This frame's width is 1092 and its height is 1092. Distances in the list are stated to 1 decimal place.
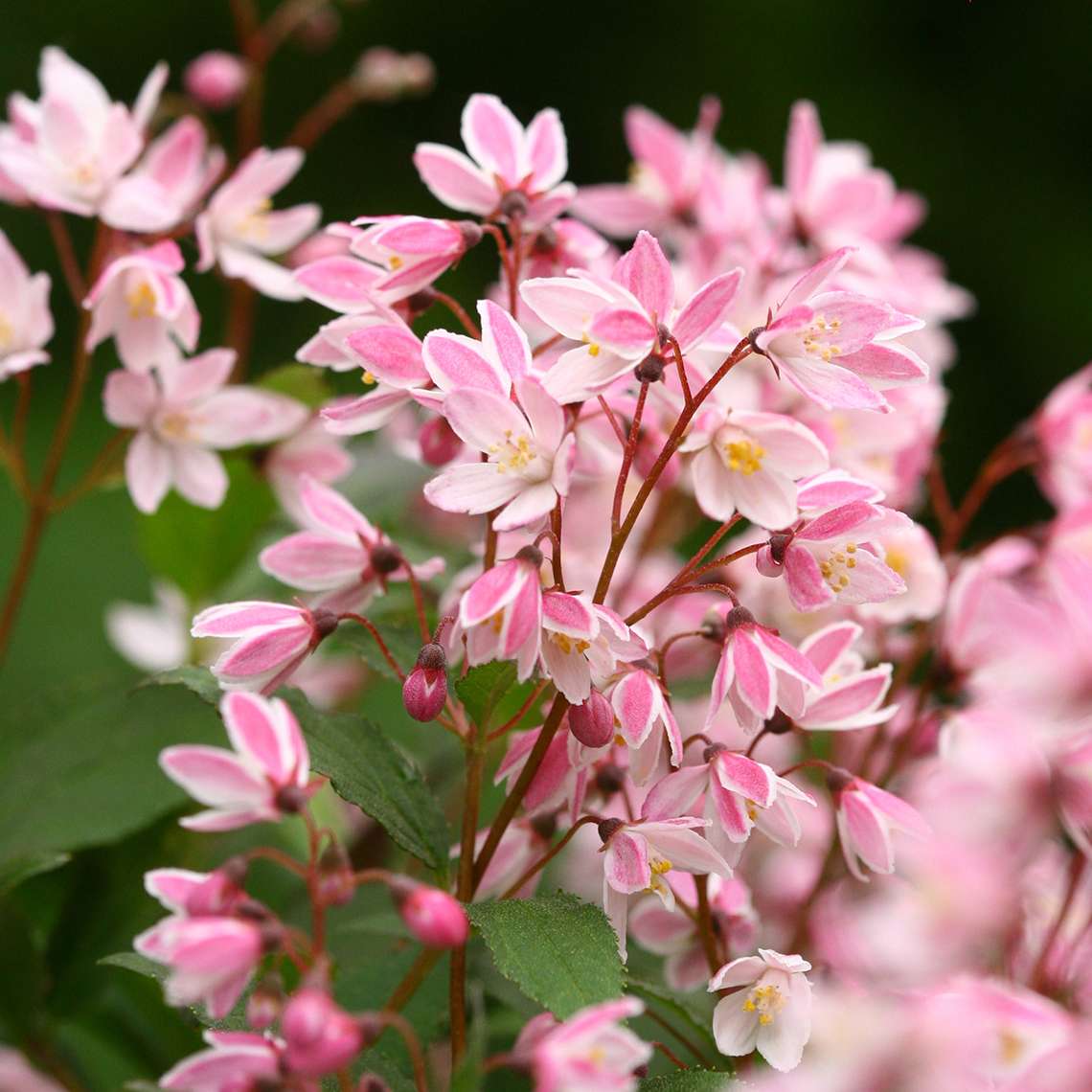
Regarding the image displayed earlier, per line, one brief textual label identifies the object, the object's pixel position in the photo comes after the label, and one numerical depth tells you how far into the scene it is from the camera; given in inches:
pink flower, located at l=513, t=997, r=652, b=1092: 28.9
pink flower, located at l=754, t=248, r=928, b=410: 30.3
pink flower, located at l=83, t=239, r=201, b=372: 32.4
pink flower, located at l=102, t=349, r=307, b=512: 33.1
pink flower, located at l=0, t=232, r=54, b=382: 33.0
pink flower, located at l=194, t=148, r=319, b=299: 33.3
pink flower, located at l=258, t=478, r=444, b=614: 31.4
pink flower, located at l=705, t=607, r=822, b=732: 30.3
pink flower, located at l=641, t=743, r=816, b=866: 30.3
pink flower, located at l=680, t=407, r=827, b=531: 30.6
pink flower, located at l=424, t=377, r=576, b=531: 30.2
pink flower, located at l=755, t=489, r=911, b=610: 30.4
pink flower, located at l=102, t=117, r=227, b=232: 32.9
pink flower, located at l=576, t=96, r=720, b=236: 35.4
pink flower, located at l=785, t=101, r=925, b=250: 34.6
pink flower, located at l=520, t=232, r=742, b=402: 30.2
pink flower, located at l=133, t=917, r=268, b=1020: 28.9
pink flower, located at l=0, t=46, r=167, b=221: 33.0
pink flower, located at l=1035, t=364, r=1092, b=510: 33.9
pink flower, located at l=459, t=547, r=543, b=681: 29.9
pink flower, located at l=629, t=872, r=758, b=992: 31.4
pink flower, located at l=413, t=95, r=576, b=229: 31.6
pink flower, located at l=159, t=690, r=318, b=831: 29.3
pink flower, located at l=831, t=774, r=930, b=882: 30.7
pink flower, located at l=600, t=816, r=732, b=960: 30.3
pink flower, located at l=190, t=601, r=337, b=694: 30.6
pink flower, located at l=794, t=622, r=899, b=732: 31.0
